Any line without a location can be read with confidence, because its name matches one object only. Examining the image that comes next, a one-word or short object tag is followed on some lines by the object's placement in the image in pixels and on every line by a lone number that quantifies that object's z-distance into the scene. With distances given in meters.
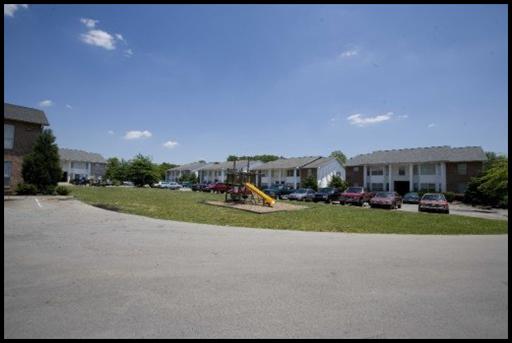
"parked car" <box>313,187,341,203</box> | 33.62
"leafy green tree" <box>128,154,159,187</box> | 69.00
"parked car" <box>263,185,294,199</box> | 39.13
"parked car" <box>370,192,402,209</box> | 26.04
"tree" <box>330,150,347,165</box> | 113.72
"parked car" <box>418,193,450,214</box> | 23.57
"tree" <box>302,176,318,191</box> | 54.06
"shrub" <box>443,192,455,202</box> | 39.25
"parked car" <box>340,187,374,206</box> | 29.39
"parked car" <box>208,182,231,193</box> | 46.47
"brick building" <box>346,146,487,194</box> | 42.97
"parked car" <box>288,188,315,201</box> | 34.88
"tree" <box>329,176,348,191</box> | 51.53
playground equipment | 24.71
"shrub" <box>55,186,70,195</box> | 27.44
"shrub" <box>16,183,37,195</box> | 25.83
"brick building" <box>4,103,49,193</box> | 28.31
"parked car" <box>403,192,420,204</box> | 35.64
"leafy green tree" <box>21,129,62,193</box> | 27.03
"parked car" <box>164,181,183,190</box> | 65.56
